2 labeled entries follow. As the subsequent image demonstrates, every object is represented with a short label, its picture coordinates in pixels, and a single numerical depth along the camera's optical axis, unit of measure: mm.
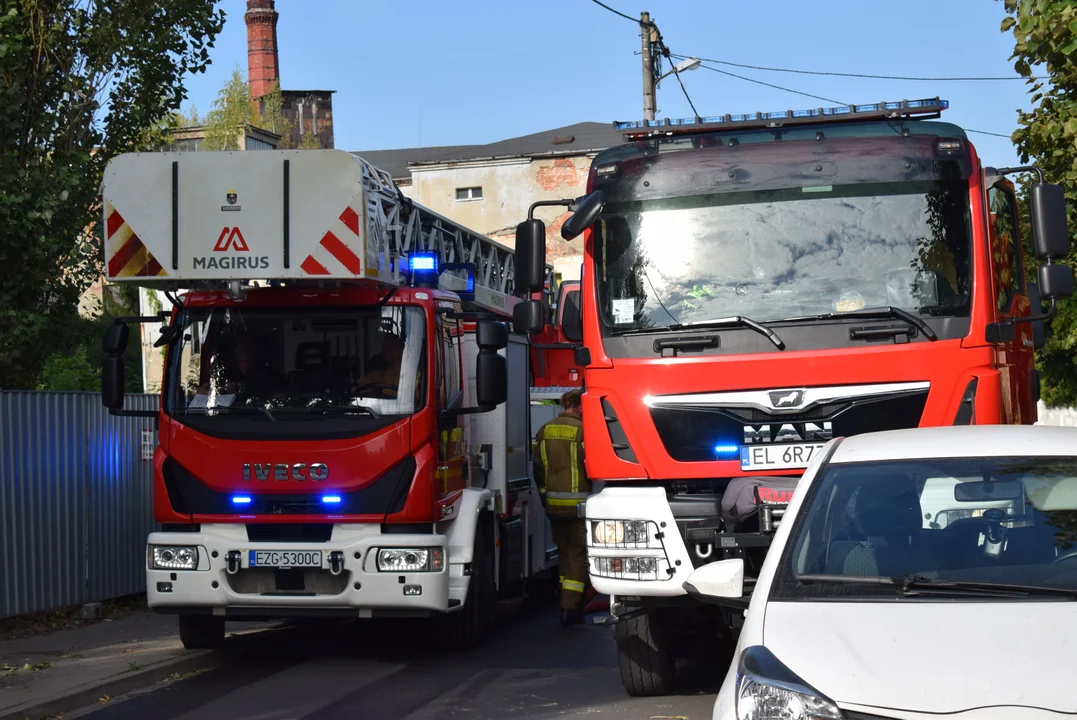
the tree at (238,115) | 48938
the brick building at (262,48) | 66812
